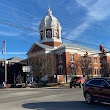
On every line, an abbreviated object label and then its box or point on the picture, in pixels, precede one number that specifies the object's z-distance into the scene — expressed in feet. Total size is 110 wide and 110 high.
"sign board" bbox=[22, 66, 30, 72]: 88.75
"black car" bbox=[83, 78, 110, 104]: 24.05
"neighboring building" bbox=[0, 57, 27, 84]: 123.78
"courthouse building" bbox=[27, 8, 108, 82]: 103.41
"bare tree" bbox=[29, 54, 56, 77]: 94.20
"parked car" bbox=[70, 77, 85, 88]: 63.70
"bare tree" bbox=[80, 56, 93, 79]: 102.30
